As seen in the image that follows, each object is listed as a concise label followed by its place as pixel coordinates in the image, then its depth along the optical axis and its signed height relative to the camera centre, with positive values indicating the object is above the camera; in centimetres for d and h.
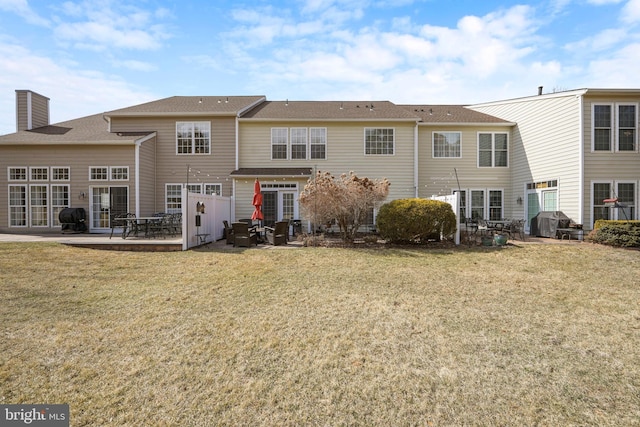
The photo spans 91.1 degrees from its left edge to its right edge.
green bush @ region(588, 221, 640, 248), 1053 -87
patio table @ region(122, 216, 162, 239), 1199 -67
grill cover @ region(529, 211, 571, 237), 1276 -58
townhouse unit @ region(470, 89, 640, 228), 1255 +224
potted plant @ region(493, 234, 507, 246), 1122 -108
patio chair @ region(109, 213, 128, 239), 1381 -55
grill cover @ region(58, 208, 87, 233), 1395 -45
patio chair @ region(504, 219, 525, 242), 1273 -76
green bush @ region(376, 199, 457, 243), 1088 -38
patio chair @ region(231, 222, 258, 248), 1120 -91
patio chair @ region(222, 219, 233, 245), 1193 -90
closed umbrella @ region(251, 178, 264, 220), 1249 +26
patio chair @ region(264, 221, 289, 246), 1169 -95
